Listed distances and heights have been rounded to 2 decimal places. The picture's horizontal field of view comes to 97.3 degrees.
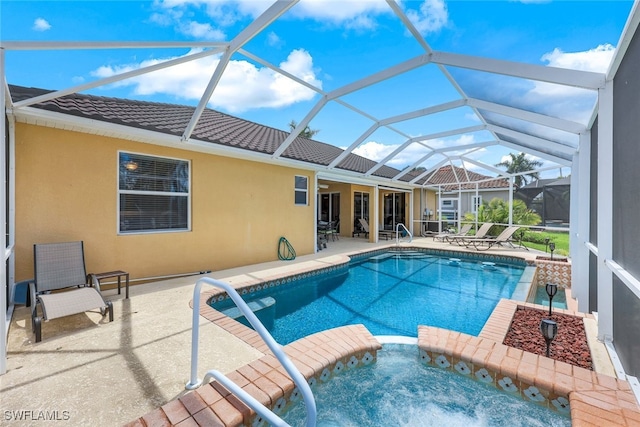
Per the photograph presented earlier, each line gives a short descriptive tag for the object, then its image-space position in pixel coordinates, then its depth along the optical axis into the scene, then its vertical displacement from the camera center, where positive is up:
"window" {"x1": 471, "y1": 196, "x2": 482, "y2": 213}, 16.36 +0.60
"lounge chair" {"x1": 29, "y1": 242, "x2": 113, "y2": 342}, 4.05 -1.27
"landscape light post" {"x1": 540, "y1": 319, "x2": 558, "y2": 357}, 3.29 -1.37
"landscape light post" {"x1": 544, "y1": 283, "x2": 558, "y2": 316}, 4.61 -1.24
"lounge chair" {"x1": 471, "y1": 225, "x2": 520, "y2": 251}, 12.59 -1.28
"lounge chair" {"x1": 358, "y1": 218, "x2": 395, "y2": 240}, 16.96 -1.28
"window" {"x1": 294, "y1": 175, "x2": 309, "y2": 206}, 11.11 +0.92
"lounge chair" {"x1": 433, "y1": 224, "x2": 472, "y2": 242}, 14.73 -1.12
